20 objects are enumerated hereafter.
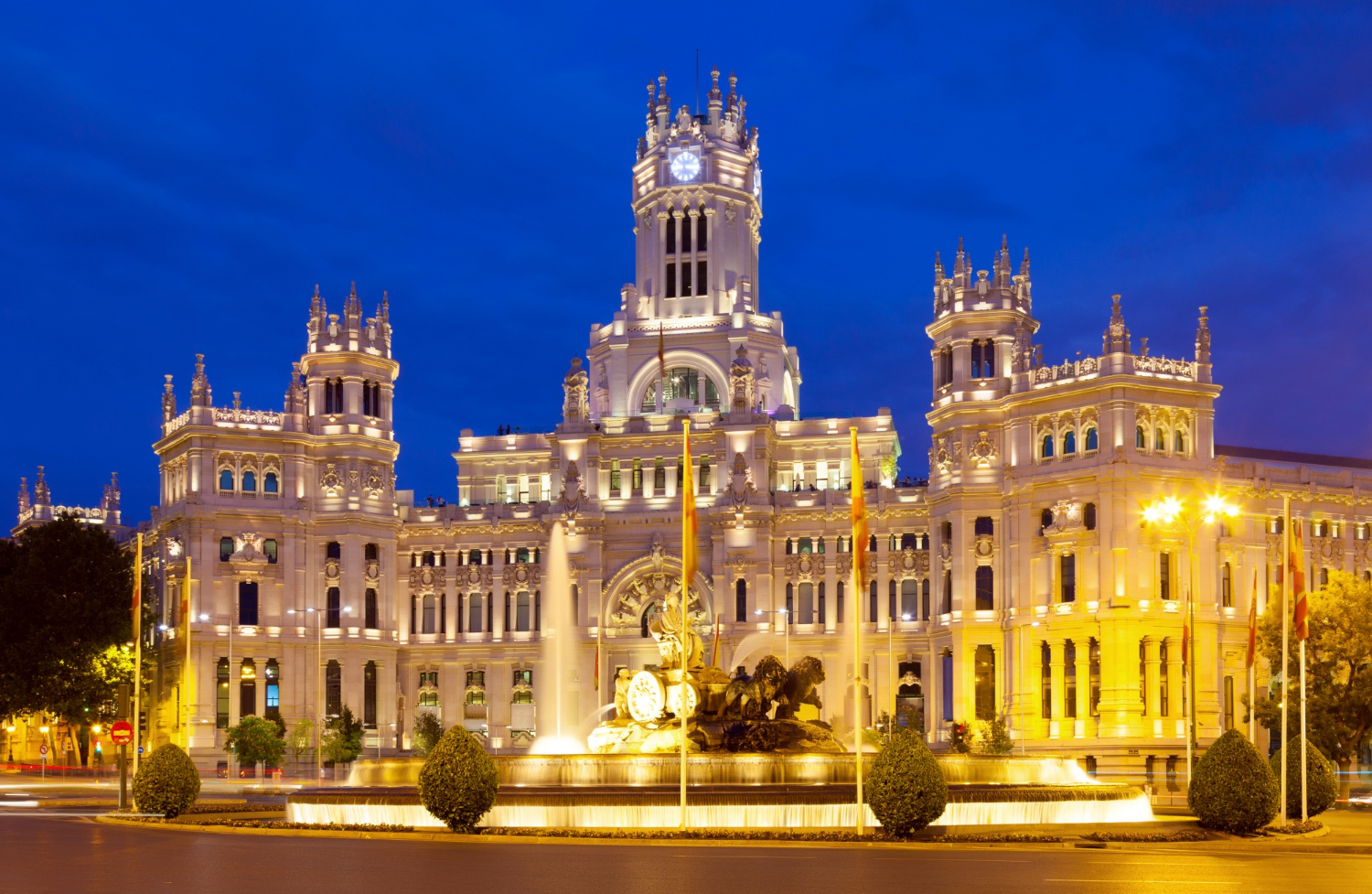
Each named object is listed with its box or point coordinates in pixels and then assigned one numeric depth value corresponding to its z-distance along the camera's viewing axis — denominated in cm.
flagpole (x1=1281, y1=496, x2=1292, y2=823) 5187
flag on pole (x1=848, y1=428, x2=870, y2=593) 4681
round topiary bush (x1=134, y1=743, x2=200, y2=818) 5097
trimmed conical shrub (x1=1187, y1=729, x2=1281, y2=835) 4419
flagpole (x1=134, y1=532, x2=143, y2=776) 6062
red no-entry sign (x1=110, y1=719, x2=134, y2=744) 6016
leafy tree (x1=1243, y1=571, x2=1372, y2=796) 8566
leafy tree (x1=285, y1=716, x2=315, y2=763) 11250
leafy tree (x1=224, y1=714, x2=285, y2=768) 10444
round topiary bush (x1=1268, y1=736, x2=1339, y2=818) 5125
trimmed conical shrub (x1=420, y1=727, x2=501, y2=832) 4253
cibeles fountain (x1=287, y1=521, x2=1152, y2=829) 4416
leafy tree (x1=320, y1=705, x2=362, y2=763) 10962
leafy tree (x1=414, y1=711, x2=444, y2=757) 10738
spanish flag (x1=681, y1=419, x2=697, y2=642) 4828
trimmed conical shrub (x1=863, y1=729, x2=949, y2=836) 4059
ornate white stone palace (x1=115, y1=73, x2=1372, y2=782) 10838
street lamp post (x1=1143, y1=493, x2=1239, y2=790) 6150
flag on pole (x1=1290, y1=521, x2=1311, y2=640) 5166
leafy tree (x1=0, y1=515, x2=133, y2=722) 10438
